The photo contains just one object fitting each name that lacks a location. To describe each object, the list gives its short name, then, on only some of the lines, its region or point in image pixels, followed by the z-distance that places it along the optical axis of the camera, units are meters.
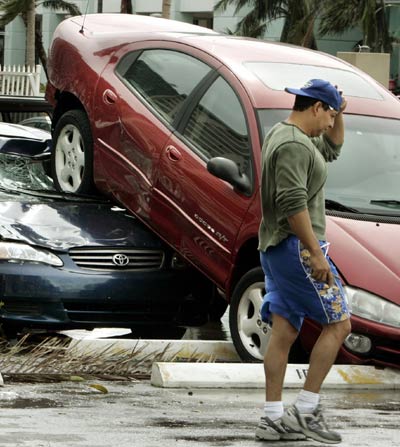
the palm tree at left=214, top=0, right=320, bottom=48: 97.56
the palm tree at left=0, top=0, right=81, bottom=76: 68.12
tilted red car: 16.30
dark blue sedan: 17.98
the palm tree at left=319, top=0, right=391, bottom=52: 96.12
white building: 115.31
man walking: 12.58
